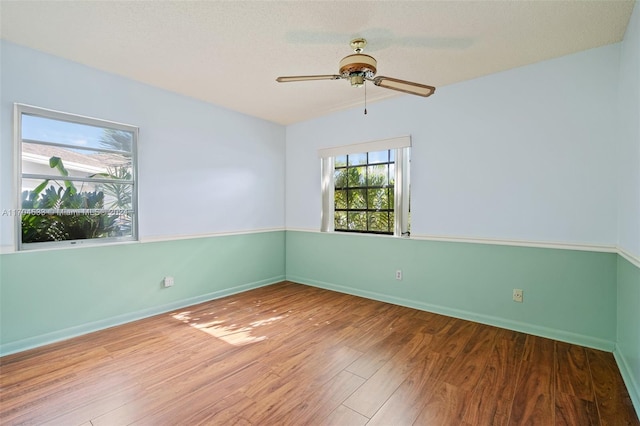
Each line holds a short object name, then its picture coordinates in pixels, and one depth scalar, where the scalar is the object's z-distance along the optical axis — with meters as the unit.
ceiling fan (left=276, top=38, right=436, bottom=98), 2.17
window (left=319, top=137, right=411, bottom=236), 3.78
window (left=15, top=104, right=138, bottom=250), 2.61
